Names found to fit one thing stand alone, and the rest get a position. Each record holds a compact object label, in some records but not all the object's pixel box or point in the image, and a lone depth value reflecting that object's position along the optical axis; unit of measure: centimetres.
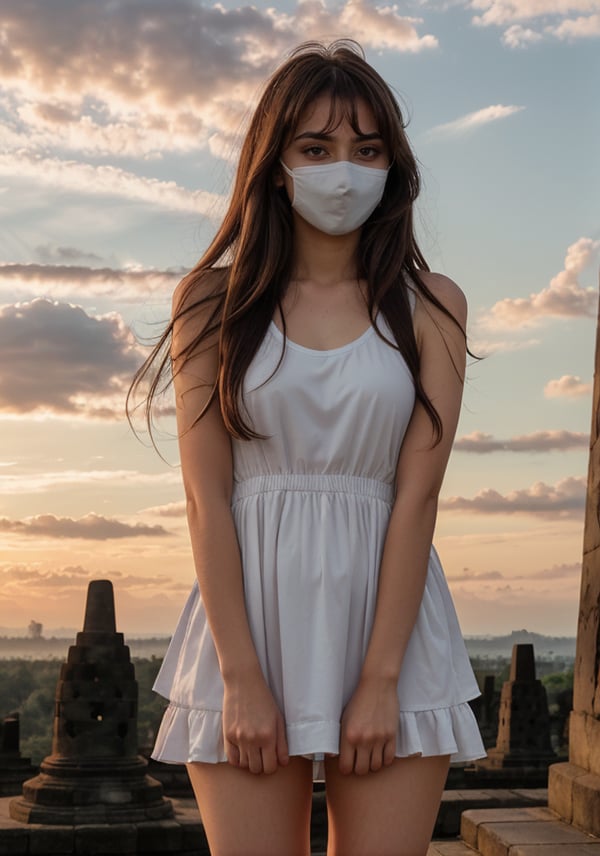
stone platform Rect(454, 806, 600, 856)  582
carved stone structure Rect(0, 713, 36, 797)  2250
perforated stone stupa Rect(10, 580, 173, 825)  1700
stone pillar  646
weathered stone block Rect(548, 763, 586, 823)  646
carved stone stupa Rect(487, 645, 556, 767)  2480
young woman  272
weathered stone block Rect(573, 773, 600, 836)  613
